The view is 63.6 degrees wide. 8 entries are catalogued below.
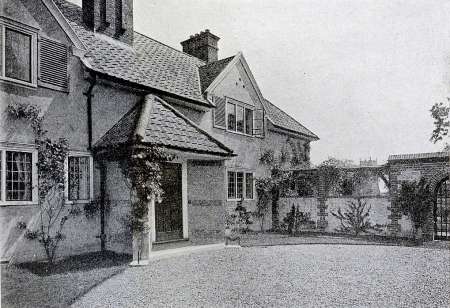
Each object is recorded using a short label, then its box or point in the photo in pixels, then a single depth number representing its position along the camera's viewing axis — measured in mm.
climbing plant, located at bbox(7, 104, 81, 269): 9727
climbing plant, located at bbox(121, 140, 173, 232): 10039
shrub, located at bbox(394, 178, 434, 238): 15312
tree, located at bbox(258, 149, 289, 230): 20219
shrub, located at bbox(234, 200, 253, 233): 16555
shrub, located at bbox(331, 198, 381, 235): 17375
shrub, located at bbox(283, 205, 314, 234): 18953
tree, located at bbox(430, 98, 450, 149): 17281
